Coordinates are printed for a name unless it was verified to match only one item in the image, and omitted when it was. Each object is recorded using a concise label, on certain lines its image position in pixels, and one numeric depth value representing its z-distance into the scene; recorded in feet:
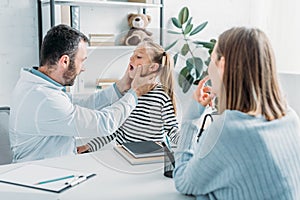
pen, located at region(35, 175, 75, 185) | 4.22
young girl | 4.21
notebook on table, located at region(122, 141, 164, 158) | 5.05
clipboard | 4.14
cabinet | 4.63
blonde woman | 3.44
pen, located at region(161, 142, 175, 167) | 4.57
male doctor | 5.32
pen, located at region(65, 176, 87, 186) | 4.19
